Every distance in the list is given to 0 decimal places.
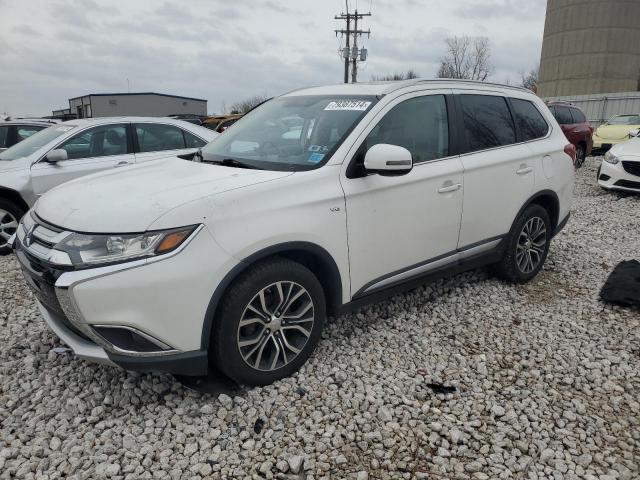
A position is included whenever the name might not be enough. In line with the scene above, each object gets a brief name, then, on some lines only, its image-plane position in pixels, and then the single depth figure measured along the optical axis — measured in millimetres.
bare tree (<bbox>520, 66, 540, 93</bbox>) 58438
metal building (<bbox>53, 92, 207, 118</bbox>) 34875
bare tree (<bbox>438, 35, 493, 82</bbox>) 56312
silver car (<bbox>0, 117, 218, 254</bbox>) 5719
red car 12547
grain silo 40906
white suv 2479
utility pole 32875
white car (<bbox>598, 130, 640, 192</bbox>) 8742
